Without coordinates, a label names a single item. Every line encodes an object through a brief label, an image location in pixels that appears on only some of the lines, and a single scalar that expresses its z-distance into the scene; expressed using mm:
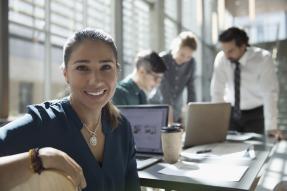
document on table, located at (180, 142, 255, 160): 1510
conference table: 1070
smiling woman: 881
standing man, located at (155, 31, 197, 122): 2785
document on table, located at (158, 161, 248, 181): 1159
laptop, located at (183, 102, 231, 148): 1753
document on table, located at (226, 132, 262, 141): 2066
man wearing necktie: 2457
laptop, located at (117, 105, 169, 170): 1554
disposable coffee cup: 1408
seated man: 2053
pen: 1599
